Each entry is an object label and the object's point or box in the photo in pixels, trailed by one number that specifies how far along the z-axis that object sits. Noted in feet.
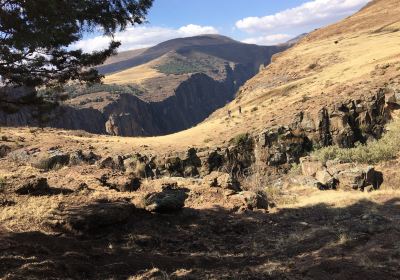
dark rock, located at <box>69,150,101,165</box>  90.41
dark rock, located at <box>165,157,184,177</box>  105.11
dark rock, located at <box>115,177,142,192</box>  46.68
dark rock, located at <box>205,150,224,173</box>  104.80
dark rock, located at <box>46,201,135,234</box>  34.71
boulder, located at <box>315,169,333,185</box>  62.32
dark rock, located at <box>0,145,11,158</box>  101.59
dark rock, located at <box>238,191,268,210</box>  47.03
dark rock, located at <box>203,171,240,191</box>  50.40
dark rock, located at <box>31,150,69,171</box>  63.95
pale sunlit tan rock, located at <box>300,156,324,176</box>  70.79
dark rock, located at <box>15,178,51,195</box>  40.83
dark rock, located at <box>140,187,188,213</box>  40.96
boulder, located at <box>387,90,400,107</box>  102.27
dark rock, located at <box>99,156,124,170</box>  80.60
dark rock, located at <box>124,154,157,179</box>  72.65
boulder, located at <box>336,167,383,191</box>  58.81
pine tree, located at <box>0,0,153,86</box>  27.27
